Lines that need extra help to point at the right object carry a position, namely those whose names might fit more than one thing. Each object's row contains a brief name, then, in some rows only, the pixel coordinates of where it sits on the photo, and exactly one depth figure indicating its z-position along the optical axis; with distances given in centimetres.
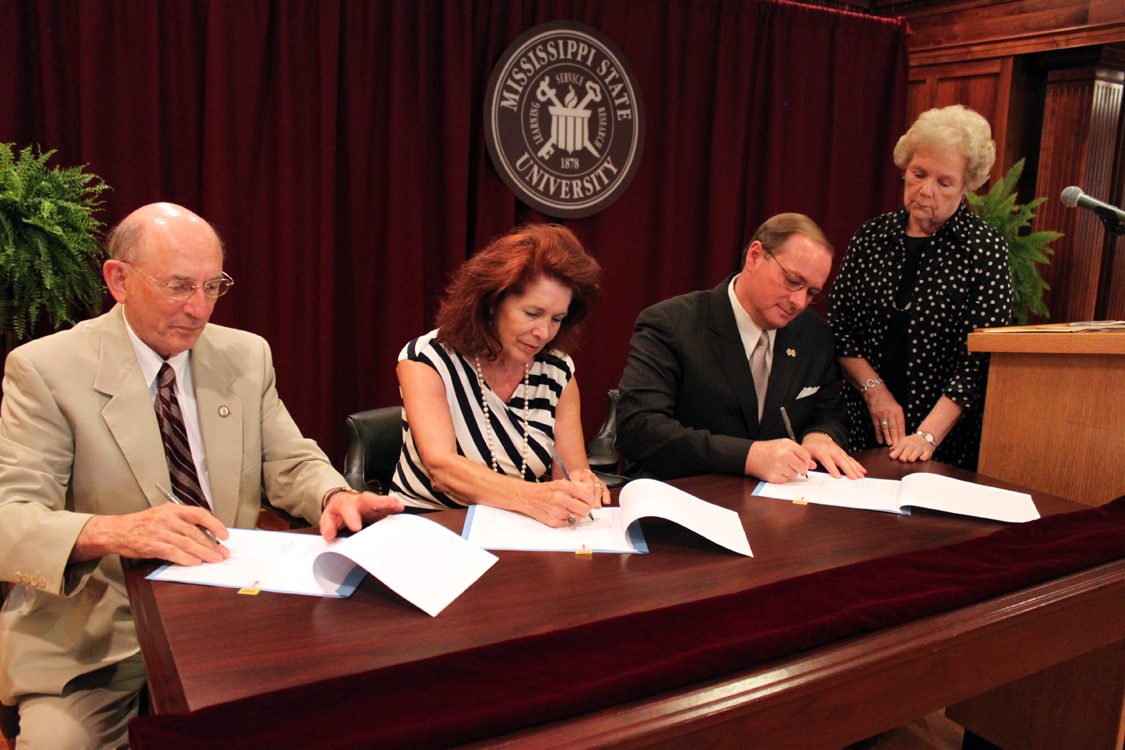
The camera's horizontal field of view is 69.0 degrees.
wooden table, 105
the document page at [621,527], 153
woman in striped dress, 193
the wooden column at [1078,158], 428
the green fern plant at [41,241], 236
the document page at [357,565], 129
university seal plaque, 384
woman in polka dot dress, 241
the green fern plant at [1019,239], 418
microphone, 196
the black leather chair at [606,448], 349
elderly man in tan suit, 142
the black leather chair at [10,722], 155
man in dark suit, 219
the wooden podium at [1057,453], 182
